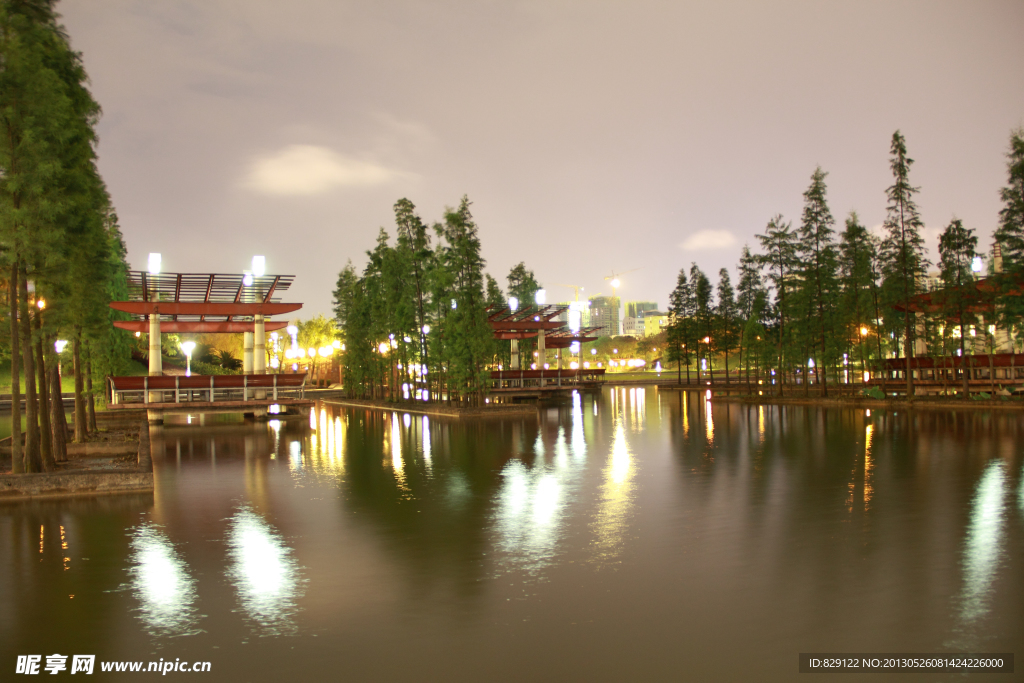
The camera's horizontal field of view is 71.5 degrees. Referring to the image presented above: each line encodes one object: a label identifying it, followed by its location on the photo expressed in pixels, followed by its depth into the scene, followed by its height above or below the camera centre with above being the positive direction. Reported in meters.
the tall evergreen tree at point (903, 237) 36.28 +5.64
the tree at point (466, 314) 36.56 +2.47
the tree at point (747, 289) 67.00 +5.99
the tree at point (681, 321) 66.44 +3.15
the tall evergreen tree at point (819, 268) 40.78 +4.71
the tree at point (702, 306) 65.75 +4.40
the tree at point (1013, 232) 30.56 +4.75
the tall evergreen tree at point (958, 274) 35.59 +3.62
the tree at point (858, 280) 43.81 +4.19
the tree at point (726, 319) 65.88 +3.08
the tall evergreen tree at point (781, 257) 42.91 +5.70
